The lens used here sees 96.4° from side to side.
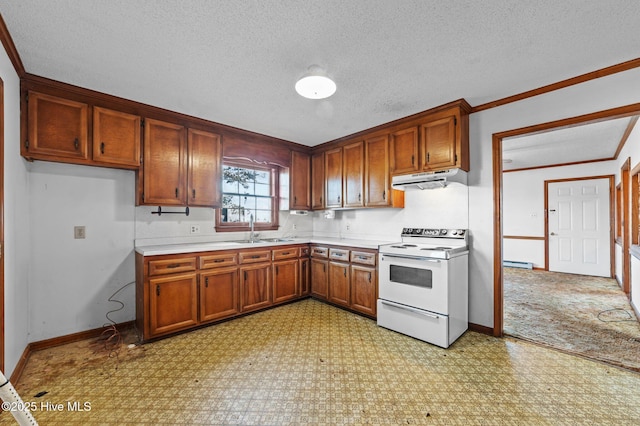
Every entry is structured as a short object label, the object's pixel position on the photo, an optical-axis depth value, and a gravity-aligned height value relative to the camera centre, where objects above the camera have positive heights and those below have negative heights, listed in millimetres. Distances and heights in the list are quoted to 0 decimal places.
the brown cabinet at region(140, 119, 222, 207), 3148 +571
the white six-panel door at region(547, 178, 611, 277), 5828 -304
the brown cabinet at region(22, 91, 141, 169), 2525 +783
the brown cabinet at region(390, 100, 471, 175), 3035 +817
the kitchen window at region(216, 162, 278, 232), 4062 +257
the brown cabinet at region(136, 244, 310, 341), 2863 -822
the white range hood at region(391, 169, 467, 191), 3047 +383
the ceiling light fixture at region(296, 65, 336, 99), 2219 +1034
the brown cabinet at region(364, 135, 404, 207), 3742 +495
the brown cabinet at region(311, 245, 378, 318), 3496 -839
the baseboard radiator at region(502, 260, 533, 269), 6672 -1222
